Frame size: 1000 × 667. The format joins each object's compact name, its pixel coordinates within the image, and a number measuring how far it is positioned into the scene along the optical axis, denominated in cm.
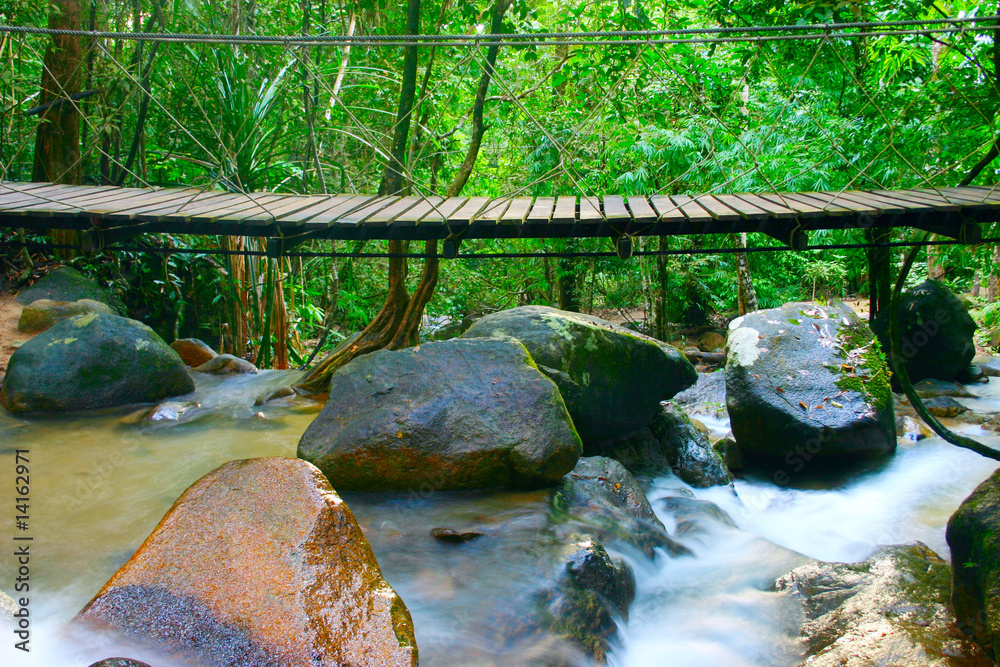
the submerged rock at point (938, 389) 577
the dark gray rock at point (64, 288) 555
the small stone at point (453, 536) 272
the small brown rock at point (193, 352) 593
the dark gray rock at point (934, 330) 601
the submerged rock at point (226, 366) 564
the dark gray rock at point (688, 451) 423
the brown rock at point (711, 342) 888
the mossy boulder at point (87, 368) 423
